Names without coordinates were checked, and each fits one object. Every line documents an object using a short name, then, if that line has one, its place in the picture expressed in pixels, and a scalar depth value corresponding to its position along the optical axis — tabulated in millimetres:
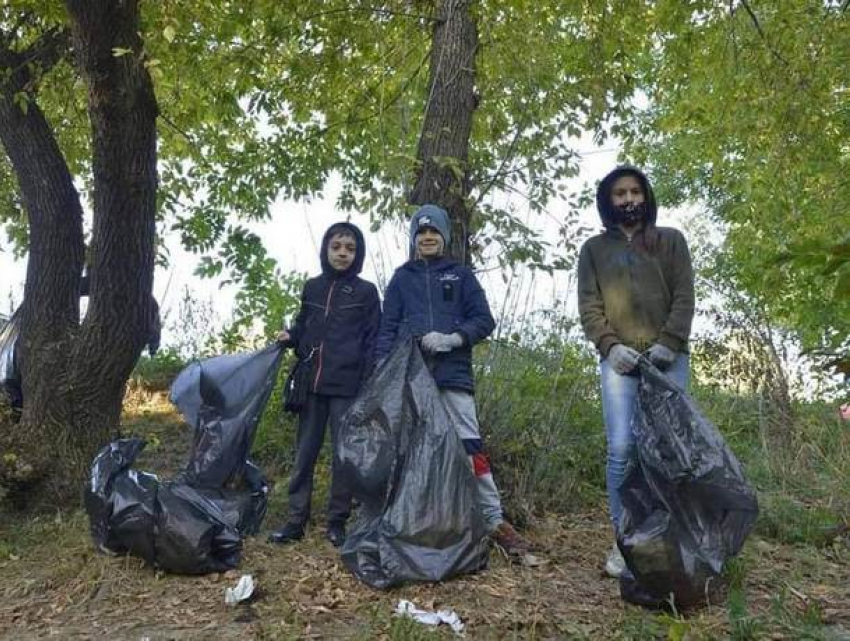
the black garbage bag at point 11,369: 5434
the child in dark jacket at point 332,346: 4082
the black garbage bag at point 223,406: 4102
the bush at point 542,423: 4730
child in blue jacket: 3859
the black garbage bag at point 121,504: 3682
